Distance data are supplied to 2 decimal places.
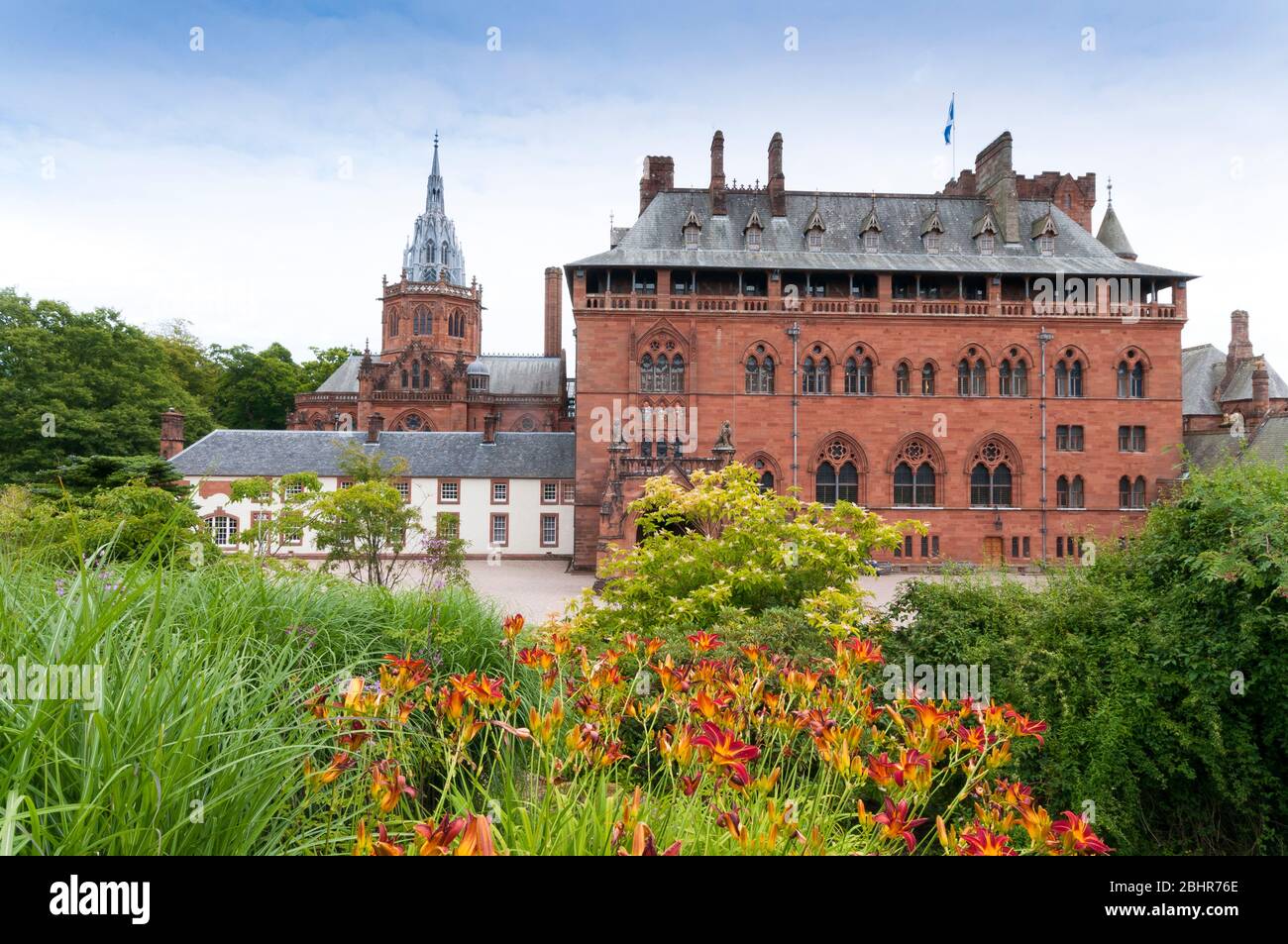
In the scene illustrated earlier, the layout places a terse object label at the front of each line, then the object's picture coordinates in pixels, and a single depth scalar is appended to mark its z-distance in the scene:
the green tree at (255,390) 65.38
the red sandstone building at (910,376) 34.62
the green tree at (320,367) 67.50
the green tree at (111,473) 20.53
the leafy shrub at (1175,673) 6.59
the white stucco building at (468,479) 39.62
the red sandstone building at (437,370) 52.72
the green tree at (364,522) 19.81
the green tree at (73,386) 40.59
